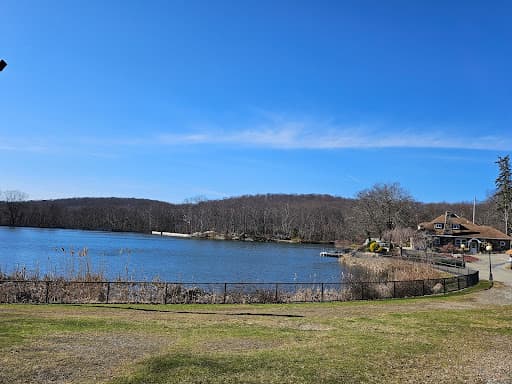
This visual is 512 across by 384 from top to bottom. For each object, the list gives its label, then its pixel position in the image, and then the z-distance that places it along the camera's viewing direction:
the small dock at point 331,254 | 74.75
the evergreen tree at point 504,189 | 94.12
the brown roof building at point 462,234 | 73.75
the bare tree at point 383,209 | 90.12
